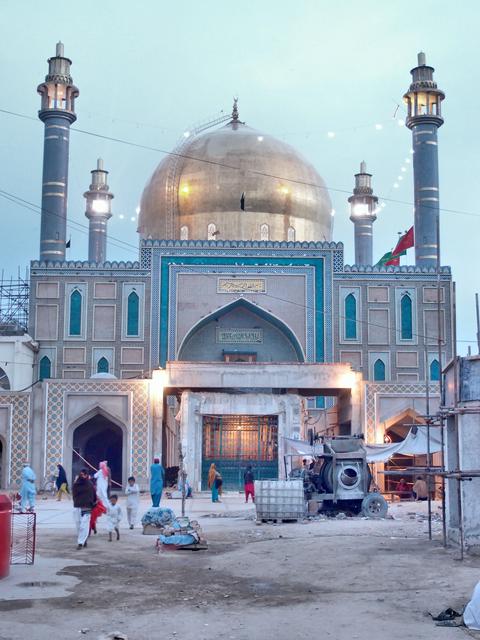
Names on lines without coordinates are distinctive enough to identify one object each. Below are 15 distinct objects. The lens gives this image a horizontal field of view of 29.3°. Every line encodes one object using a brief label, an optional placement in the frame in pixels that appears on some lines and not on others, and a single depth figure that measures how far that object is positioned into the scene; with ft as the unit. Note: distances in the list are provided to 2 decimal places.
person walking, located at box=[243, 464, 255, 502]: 79.61
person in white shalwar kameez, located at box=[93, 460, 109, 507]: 49.22
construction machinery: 61.67
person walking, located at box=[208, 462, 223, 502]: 78.89
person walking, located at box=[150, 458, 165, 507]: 64.49
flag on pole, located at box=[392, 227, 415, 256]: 130.11
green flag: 137.18
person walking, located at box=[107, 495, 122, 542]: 47.26
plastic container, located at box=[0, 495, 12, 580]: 32.63
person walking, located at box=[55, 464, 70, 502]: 84.90
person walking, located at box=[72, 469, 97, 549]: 42.47
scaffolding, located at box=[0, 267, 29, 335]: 143.54
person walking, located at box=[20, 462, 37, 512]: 61.87
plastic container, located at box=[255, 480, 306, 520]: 56.75
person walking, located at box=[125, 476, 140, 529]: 53.11
